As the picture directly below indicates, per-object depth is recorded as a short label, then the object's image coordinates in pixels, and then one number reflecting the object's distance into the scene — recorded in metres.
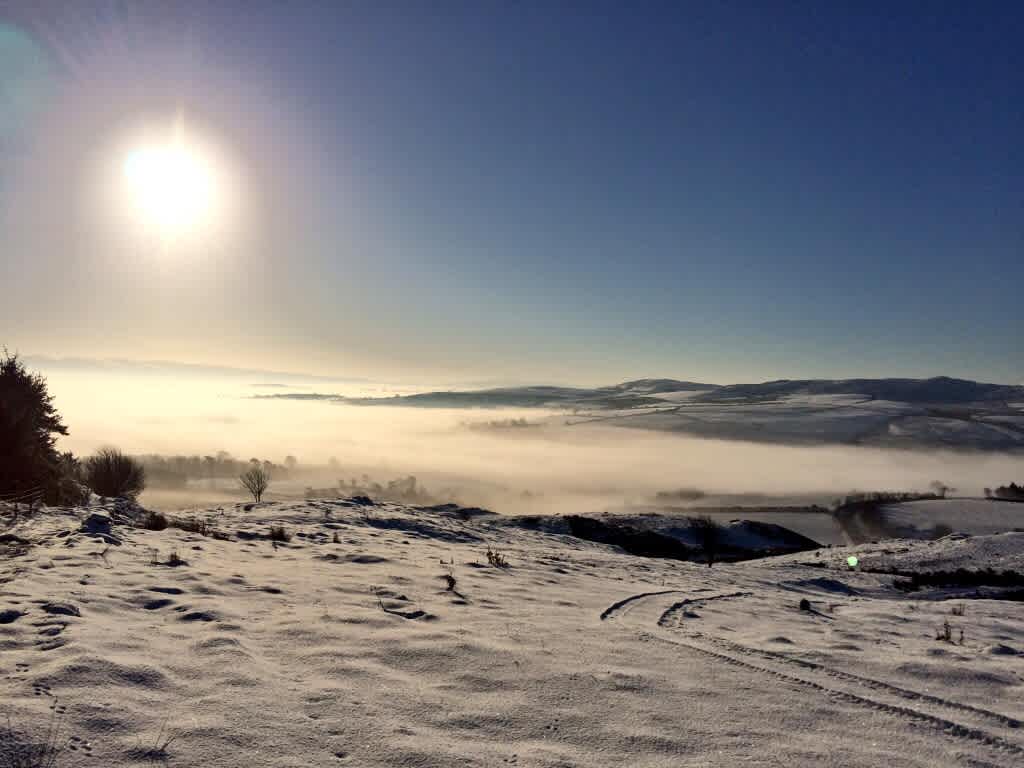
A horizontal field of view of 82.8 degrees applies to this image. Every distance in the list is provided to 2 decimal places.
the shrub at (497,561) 13.63
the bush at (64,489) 18.83
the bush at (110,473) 33.41
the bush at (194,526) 15.01
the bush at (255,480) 41.22
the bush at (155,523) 14.58
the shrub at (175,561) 9.78
